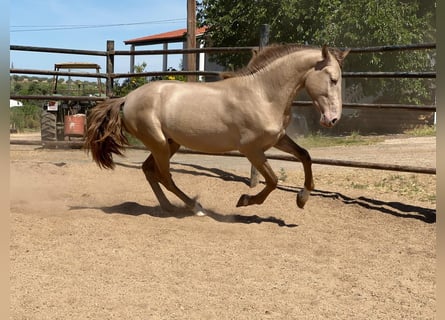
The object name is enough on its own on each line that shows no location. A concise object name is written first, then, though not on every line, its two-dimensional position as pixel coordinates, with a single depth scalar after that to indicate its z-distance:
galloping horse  4.83
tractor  12.48
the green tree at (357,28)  15.40
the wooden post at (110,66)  8.11
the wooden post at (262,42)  6.76
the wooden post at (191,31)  10.36
